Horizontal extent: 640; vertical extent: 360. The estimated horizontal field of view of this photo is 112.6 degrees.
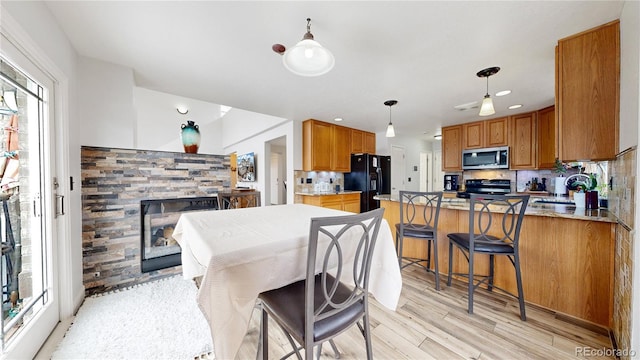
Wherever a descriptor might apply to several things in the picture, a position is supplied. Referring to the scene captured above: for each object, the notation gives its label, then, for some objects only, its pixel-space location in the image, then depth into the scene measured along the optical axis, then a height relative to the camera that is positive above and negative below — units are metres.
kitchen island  1.56 -0.69
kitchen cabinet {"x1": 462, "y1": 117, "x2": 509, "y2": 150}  3.98 +0.84
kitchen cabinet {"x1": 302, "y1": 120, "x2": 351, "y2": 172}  4.22 +0.66
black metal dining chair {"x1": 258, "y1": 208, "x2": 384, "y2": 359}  0.88 -0.61
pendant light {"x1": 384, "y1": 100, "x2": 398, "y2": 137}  3.17 +1.13
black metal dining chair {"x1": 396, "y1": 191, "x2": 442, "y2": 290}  2.13 -0.54
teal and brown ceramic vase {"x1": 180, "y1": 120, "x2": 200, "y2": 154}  2.69 +0.53
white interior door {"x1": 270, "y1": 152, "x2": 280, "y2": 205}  7.67 +0.08
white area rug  1.37 -1.10
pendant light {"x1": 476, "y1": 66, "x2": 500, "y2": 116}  2.16 +0.77
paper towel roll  2.90 -0.16
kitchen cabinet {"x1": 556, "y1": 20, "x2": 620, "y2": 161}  1.47 +0.59
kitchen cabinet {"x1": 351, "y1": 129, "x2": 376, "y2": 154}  5.05 +0.87
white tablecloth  0.86 -0.40
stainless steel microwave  3.93 +0.35
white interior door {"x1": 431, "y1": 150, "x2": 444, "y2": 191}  6.95 +0.16
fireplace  2.31 -0.57
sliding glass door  1.20 -0.16
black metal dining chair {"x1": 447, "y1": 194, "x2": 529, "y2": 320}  1.69 -0.56
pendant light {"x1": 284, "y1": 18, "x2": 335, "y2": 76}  1.27 +0.72
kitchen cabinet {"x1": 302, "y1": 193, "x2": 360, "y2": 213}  4.18 -0.48
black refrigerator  4.76 +0.01
